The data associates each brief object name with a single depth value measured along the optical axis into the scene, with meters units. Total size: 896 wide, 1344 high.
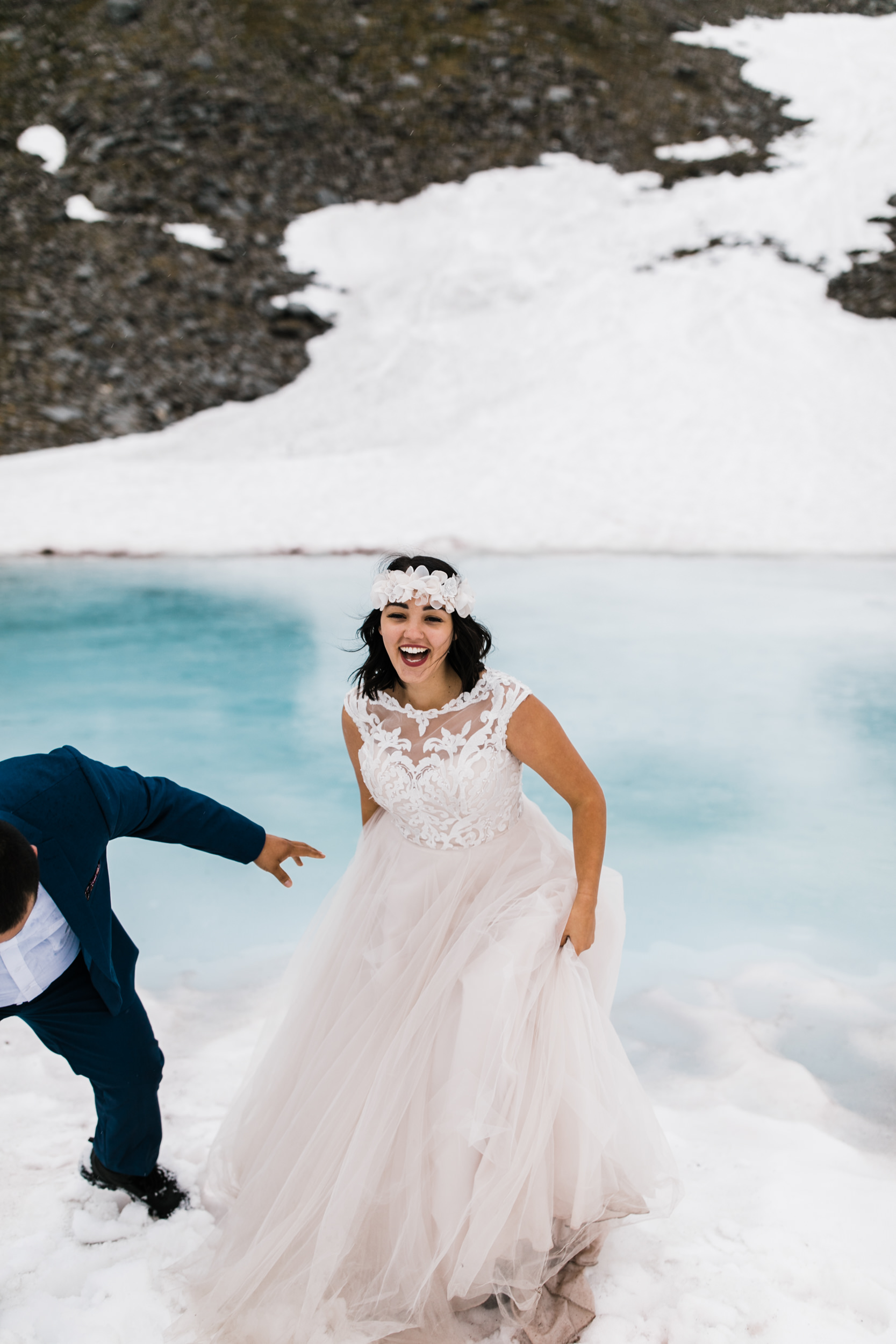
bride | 1.98
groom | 1.92
